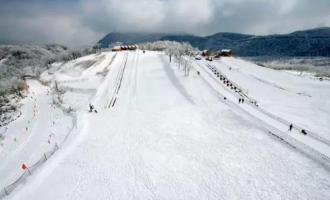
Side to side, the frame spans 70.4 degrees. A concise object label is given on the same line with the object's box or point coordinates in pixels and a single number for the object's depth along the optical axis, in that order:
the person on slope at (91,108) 43.78
